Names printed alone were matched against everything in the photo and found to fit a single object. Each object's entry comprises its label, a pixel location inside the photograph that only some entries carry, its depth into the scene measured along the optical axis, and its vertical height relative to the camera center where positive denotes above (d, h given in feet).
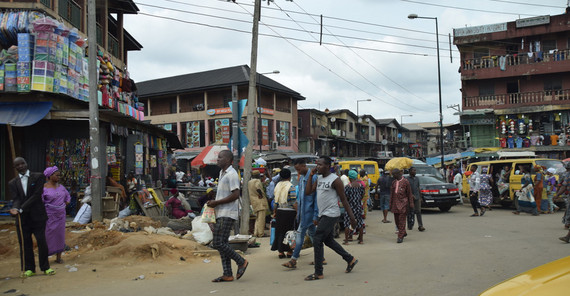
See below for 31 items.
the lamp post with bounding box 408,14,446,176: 100.89 +17.20
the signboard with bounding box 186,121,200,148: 149.41 +9.42
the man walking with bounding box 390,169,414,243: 35.60 -3.37
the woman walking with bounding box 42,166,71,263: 26.63 -2.43
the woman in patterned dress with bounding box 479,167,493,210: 53.21 -3.92
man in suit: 24.31 -2.39
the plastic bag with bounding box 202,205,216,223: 22.62 -2.53
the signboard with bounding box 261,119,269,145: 144.36 +9.24
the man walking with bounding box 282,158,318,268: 25.81 -3.11
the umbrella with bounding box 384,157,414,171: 67.15 -0.63
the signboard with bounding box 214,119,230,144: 141.69 +10.56
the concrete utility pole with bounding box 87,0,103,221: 37.52 +3.90
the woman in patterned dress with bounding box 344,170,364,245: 35.42 -3.14
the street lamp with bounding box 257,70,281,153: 140.46 +10.65
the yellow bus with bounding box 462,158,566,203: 57.62 -1.36
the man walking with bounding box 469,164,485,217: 53.26 -3.79
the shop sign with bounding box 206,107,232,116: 143.54 +15.90
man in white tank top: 23.08 -2.58
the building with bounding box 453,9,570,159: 106.42 +17.51
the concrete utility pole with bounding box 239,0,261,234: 36.83 +3.32
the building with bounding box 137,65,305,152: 144.56 +17.88
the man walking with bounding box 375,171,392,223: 53.93 -3.78
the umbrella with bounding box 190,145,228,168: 67.69 +1.00
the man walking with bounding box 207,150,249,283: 22.41 -2.55
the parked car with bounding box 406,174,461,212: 58.80 -4.65
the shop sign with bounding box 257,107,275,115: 142.92 +15.82
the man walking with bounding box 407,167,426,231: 41.96 -3.65
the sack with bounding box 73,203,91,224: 39.52 -4.14
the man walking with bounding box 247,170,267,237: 38.55 -3.43
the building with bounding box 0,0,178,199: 42.22 +6.31
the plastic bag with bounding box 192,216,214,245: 34.09 -5.13
